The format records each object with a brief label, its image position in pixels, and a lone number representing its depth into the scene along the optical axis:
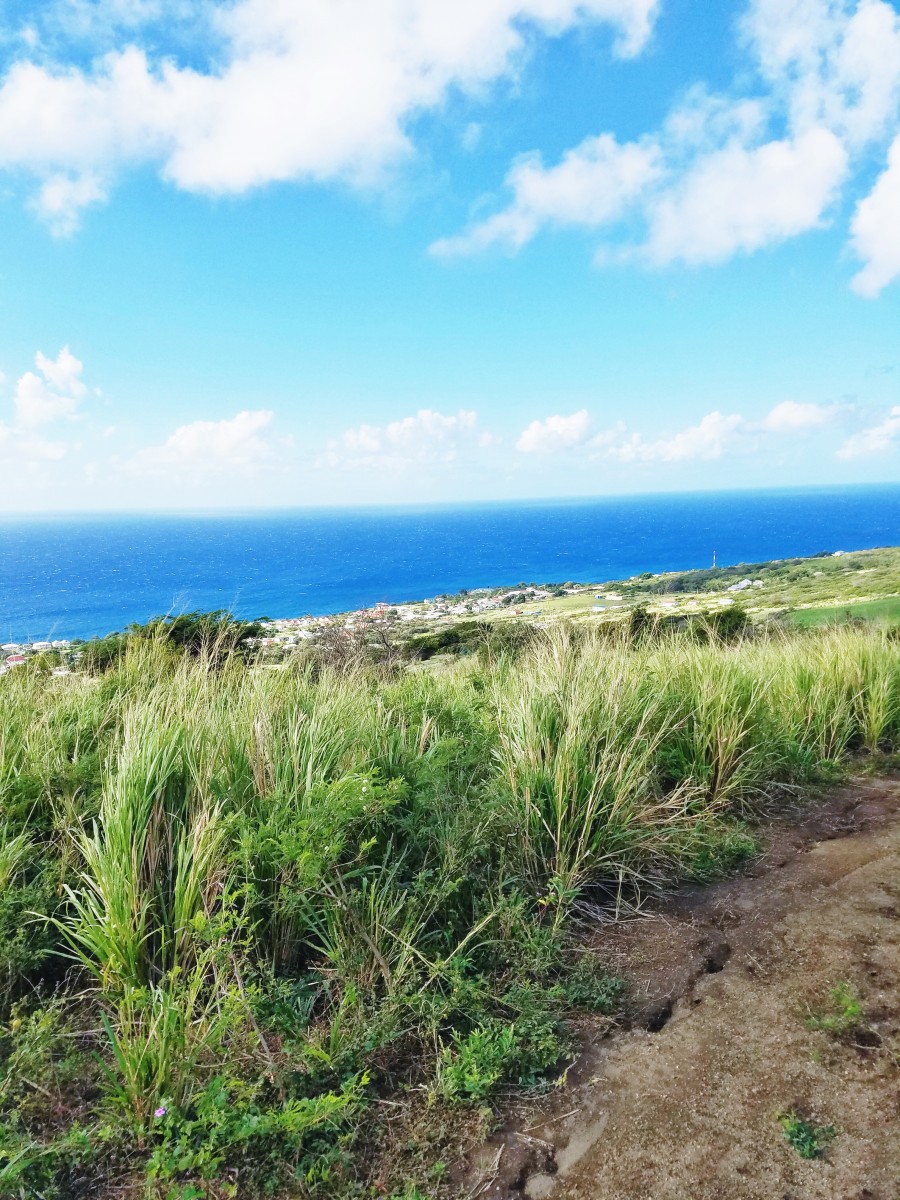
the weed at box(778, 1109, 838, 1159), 1.95
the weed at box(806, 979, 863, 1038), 2.45
